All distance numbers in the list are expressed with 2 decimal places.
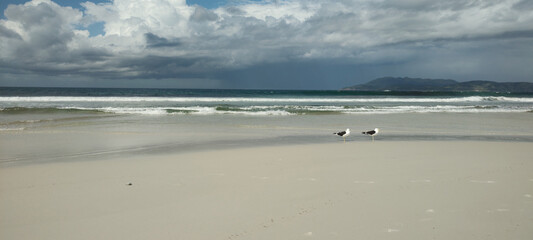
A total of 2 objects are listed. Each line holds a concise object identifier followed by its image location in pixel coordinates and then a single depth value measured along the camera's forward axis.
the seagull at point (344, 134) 10.75
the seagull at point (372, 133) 11.16
